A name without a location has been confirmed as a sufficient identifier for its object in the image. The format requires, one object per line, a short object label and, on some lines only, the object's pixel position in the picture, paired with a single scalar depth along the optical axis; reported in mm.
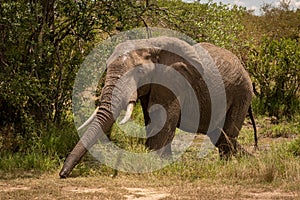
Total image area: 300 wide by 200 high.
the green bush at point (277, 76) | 27317
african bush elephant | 14598
